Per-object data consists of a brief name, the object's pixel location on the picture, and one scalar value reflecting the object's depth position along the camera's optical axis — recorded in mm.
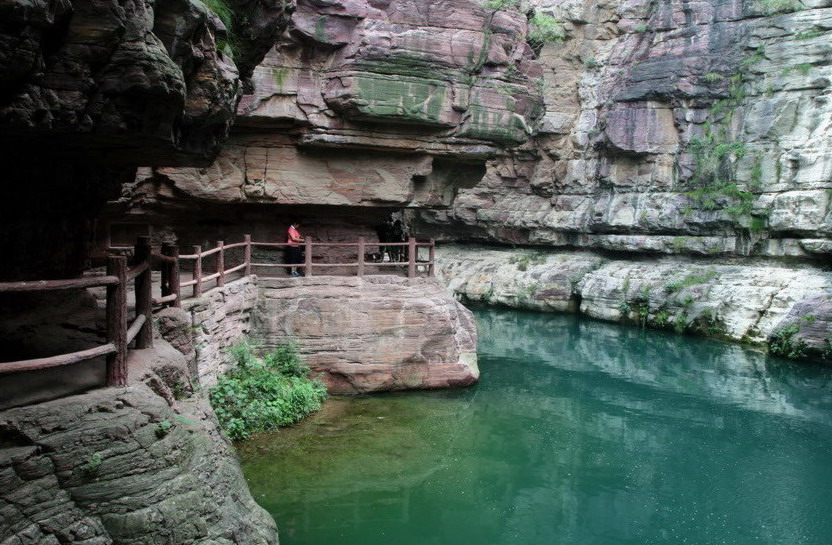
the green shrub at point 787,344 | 18469
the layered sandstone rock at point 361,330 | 12750
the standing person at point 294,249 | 14820
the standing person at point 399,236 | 20169
